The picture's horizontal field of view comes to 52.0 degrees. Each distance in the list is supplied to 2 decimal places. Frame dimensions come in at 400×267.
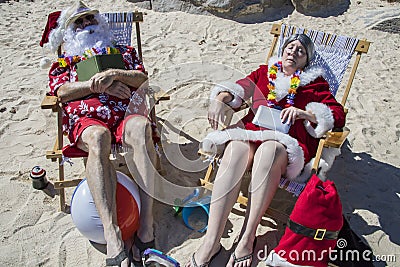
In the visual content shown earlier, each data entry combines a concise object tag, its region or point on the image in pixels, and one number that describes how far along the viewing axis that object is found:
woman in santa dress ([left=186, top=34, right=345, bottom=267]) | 2.63
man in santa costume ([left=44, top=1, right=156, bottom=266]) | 2.59
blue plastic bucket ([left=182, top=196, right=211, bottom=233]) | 2.99
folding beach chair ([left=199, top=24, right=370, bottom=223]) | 3.09
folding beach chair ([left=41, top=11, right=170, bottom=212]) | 3.03
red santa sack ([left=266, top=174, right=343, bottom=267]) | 2.41
